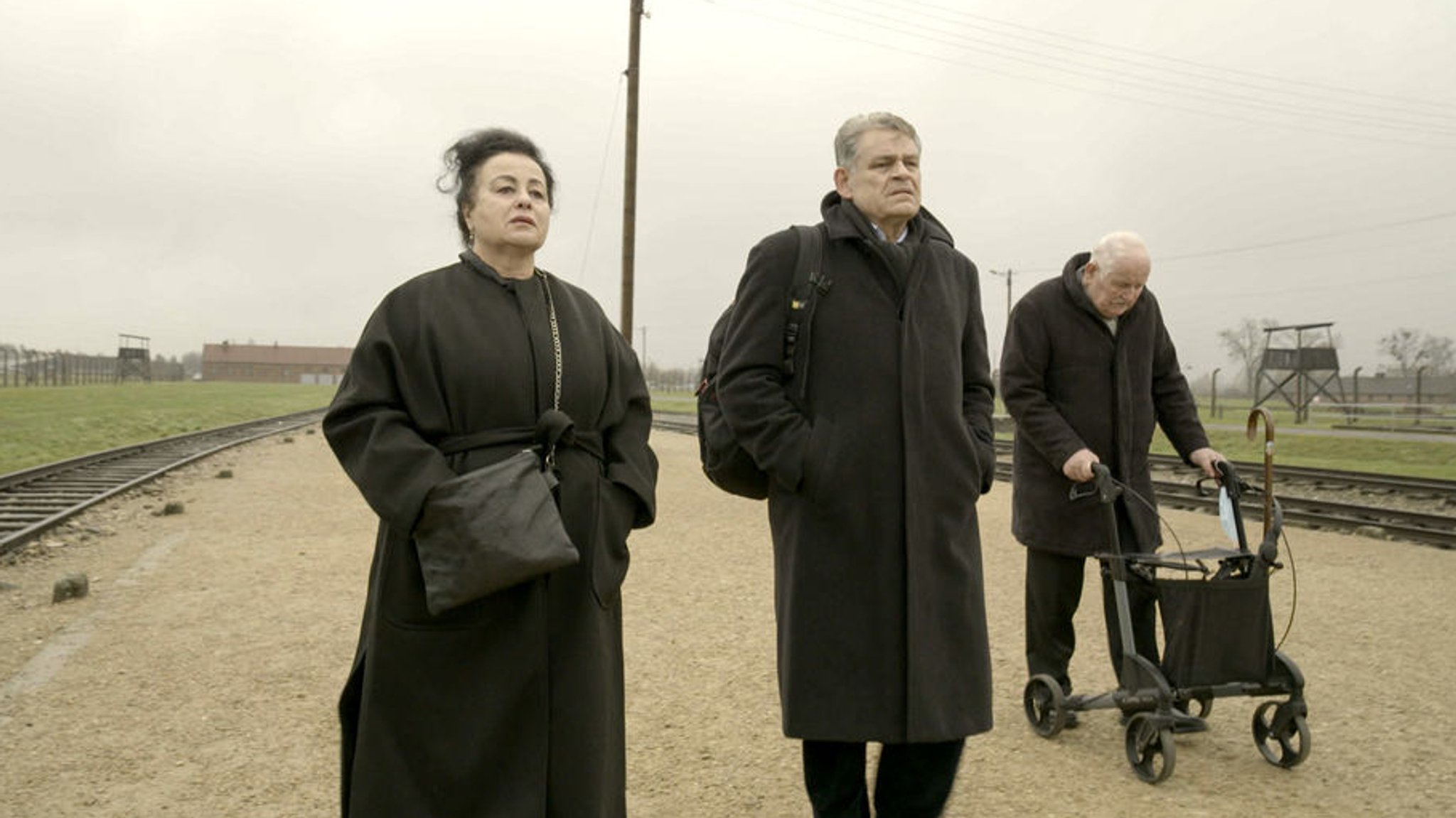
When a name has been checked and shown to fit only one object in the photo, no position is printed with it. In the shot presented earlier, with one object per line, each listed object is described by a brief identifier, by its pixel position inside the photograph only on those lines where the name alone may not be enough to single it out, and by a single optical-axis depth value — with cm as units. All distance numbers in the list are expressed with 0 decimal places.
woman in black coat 263
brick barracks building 13788
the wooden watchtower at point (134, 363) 8669
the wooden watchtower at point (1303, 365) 3756
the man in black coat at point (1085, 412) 440
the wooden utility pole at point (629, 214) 1680
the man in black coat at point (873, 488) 291
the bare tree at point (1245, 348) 8888
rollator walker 405
